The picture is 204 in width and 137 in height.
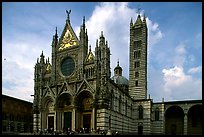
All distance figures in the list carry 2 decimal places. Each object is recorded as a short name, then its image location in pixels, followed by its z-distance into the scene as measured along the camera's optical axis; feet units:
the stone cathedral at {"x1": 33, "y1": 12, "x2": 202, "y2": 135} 115.48
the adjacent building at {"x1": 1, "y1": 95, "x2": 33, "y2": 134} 135.95
